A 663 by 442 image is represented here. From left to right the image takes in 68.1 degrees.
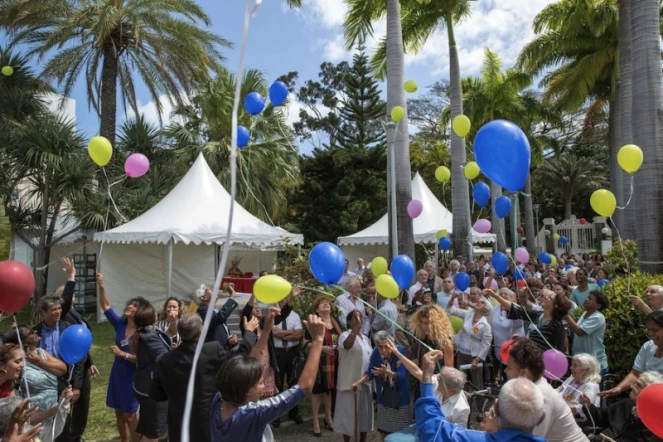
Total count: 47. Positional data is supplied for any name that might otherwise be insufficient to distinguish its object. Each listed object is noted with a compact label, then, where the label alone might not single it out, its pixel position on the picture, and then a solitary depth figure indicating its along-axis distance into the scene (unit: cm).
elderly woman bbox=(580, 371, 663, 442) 298
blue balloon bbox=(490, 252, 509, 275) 844
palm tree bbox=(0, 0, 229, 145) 1403
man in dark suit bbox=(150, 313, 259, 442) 305
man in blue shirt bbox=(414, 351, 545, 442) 224
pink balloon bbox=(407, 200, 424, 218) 924
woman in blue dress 435
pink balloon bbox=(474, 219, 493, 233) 1014
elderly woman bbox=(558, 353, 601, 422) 363
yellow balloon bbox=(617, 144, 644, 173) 560
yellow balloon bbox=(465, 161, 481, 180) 768
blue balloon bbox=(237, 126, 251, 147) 820
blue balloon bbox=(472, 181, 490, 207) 831
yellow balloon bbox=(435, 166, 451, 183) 968
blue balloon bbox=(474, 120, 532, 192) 377
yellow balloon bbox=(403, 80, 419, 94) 947
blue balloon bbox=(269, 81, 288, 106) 761
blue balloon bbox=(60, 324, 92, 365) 380
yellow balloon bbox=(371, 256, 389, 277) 629
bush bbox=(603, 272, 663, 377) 484
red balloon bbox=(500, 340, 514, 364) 394
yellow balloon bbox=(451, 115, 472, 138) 684
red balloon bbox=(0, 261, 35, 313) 307
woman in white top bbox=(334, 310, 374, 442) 457
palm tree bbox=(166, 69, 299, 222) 1667
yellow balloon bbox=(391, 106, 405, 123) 861
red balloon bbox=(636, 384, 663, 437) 221
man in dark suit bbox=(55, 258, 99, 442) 426
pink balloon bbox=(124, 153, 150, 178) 717
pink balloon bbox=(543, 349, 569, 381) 399
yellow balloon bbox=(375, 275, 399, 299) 488
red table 1415
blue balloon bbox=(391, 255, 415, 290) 616
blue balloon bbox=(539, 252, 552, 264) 1252
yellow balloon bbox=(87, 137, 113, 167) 614
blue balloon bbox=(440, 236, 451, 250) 1195
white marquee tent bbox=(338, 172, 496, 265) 1586
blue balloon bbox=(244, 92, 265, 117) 789
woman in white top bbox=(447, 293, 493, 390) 546
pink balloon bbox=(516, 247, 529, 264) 984
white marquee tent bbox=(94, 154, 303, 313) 1155
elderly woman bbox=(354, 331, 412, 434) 426
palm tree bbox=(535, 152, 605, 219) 3578
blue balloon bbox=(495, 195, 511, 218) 905
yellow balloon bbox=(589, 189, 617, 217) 558
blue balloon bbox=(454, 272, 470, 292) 803
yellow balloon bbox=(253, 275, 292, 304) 323
